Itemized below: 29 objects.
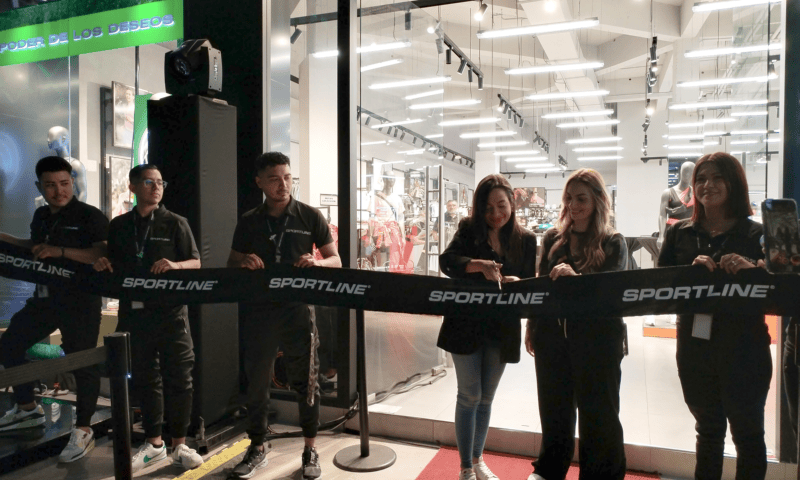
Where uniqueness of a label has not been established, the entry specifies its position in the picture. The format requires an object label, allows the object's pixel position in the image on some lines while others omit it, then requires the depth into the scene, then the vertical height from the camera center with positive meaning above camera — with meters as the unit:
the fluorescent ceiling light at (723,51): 3.14 +2.29
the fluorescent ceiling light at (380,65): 3.97 +1.34
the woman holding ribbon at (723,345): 1.92 -0.43
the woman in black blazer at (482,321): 2.29 -0.39
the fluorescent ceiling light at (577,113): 10.79 +2.42
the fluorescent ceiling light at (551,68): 7.89 +2.47
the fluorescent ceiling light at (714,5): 5.75 +2.53
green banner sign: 3.67 +1.48
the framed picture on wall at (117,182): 6.37 +0.60
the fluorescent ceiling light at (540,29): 6.57 +2.58
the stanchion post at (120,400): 1.92 -0.61
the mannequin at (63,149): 4.18 +0.67
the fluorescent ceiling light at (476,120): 11.71 +2.46
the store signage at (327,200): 4.39 +0.25
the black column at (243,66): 3.47 +1.08
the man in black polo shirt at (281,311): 2.67 -0.40
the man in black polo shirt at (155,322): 2.79 -0.48
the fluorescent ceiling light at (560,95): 9.78 +2.57
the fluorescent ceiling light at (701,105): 3.49 +1.73
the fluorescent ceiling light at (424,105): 4.80 +1.12
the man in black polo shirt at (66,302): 2.98 -0.41
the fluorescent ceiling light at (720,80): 3.05 +1.97
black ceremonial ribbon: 1.92 -0.25
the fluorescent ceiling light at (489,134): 13.15 +2.40
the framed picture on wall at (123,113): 6.43 +1.46
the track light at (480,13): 6.42 +2.63
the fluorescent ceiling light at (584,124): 12.15 +2.45
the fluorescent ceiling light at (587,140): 13.88 +2.36
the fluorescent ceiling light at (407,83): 4.21 +1.31
